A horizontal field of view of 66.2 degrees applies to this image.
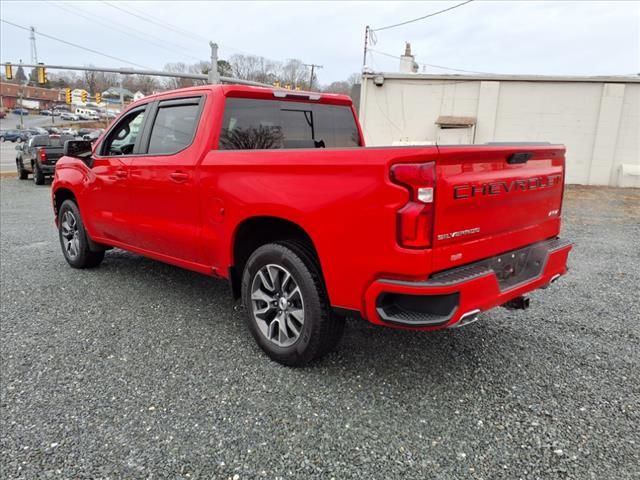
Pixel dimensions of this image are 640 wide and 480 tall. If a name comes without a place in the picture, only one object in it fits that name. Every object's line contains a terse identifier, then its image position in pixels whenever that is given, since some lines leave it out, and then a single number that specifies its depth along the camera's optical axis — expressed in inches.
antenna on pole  904.3
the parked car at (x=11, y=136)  2169.0
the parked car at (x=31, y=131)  2176.3
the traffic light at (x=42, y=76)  1132.5
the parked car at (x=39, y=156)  655.1
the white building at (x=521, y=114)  632.4
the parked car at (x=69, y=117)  3497.8
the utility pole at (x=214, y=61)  856.8
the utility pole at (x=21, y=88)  4020.9
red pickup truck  101.9
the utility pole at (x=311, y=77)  2246.3
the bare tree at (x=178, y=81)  1996.7
